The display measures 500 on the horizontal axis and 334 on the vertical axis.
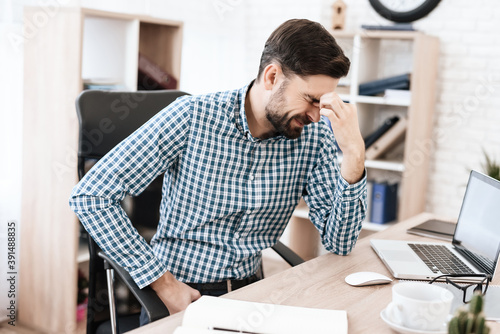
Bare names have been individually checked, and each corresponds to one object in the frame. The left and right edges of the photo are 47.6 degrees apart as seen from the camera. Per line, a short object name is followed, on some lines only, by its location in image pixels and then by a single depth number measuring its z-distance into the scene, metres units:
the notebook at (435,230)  1.77
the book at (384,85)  3.21
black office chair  1.51
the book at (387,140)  3.28
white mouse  1.28
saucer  0.98
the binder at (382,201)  3.34
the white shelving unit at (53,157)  2.40
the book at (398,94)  3.19
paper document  0.99
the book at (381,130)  3.30
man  1.38
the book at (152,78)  2.75
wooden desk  1.06
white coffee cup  0.98
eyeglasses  1.22
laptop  1.37
